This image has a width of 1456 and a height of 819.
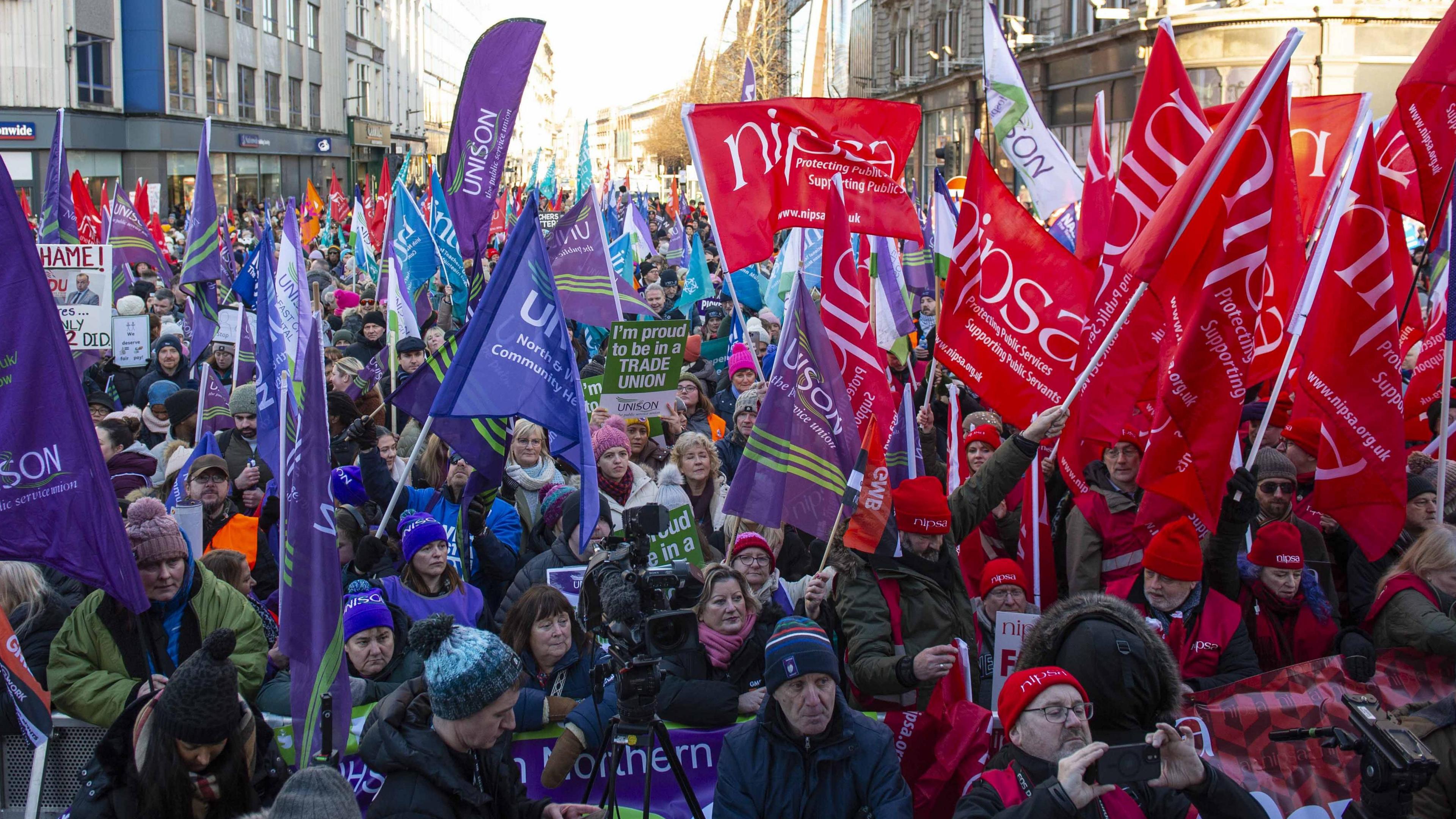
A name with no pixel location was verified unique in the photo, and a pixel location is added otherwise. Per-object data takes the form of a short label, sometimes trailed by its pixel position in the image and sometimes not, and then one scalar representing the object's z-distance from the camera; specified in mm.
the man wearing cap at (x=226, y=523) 5992
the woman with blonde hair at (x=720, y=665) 4375
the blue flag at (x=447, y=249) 11609
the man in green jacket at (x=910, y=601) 4359
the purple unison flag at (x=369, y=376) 8859
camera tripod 3568
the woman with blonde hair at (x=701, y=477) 6762
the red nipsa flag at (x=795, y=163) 7629
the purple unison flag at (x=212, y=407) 8117
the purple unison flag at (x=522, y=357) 5496
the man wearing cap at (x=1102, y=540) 5328
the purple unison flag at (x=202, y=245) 11633
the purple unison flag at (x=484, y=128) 8891
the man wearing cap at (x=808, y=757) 3410
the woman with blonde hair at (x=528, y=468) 6809
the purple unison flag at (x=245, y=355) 9484
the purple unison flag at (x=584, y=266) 10930
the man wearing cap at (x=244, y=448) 6785
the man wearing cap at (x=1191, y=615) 4465
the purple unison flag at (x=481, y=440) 5664
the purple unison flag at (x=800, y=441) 5434
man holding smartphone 2926
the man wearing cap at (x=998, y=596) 5047
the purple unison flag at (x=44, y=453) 3770
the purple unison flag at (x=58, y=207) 11938
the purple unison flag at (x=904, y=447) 5676
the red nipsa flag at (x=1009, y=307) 6281
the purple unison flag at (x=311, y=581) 3854
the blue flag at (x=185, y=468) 6335
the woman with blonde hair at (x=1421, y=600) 4398
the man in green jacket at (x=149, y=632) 4160
